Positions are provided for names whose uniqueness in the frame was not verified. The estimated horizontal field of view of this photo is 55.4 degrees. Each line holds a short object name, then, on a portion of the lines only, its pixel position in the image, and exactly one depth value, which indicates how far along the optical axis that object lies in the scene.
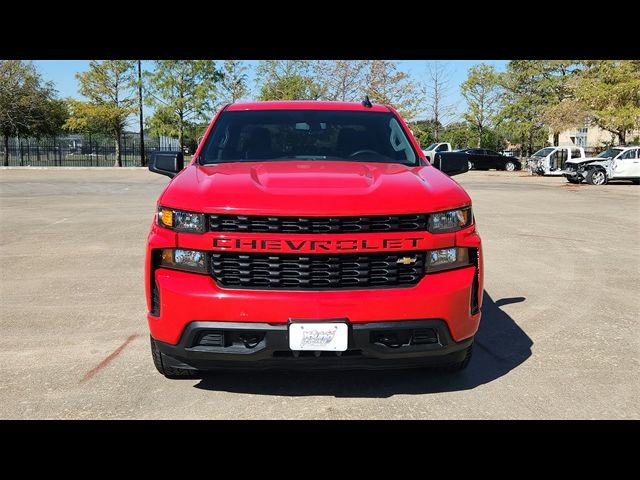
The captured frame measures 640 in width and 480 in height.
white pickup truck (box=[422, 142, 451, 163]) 38.76
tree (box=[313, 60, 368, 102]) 40.88
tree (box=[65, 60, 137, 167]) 41.41
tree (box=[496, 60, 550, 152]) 46.72
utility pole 41.38
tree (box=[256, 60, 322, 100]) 40.62
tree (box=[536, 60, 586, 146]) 37.75
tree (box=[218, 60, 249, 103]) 43.56
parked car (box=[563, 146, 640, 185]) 26.52
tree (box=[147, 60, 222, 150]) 41.66
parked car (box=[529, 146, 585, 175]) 34.03
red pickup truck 3.22
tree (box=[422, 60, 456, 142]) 48.47
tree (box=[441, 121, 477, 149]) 58.03
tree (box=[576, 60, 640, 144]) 31.92
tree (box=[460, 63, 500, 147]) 52.31
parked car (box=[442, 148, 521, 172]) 42.72
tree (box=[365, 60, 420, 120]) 42.25
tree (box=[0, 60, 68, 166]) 44.72
